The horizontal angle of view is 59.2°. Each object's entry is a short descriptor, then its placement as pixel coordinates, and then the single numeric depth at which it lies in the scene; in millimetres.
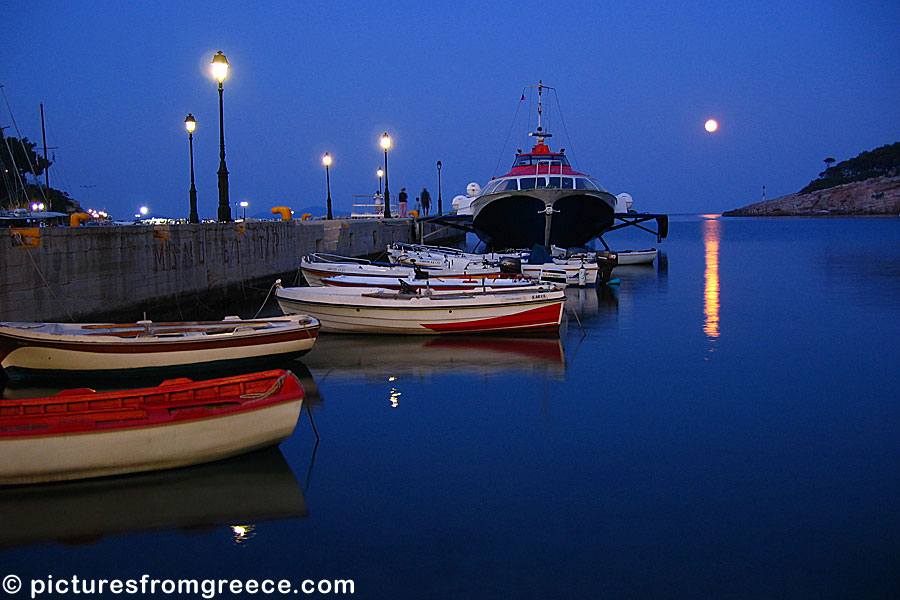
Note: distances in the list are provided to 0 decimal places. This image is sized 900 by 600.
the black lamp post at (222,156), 16828
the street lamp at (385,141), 33812
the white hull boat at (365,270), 20656
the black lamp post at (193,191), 22891
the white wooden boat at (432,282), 17625
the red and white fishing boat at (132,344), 11156
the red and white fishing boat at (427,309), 16000
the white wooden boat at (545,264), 24781
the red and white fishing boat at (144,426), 7320
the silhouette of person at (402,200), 60362
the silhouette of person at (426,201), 77300
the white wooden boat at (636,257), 38500
